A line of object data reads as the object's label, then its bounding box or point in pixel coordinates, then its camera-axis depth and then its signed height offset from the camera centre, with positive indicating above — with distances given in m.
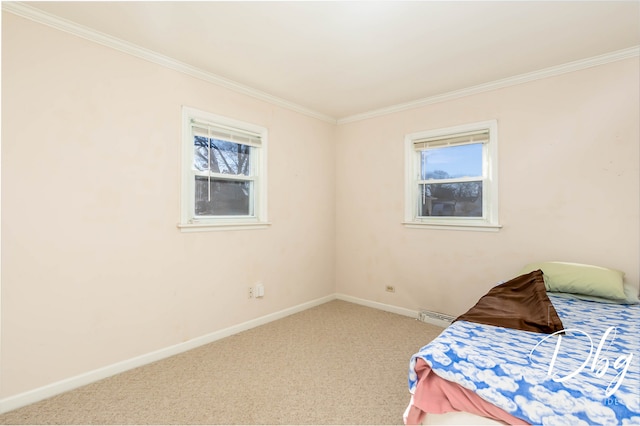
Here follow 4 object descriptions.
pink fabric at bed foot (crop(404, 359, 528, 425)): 1.29 -0.81
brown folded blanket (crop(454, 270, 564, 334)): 1.75 -0.60
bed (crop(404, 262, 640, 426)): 1.14 -0.65
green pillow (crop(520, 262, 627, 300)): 2.23 -0.49
